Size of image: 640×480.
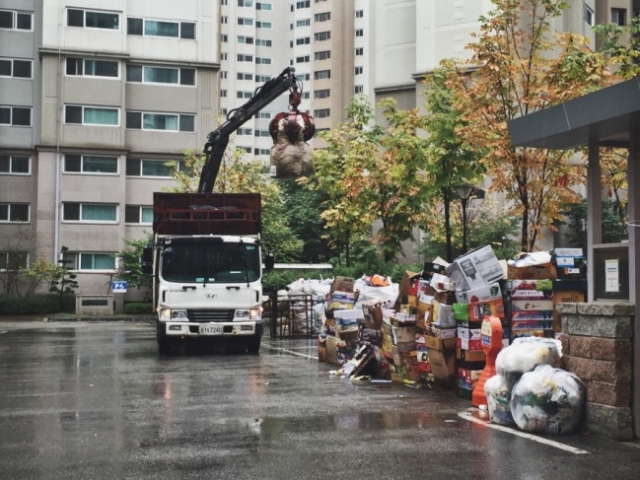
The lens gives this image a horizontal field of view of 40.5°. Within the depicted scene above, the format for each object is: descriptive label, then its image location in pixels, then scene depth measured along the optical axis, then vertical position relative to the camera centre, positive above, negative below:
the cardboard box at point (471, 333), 11.12 -0.58
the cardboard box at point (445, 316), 11.66 -0.38
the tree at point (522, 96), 18.31 +4.17
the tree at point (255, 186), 43.38 +5.24
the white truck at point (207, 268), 18.36 +0.42
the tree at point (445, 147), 22.12 +3.63
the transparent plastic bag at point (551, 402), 8.46 -1.11
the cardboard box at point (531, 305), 11.03 -0.21
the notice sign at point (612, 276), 8.68 +0.13
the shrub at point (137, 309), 45.31 -1.15
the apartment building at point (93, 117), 47.47 +9.50
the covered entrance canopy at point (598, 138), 7.95 +1.56
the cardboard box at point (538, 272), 11.16 +0.21
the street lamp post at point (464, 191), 21.34 +2.39
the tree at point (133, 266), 45.72 +1.10
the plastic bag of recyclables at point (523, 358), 8.94 -0.72
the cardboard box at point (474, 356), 11.09 -0.87
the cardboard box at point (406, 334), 12.56 -0.67
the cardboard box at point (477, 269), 11.21 +0.25
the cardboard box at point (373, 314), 13.61 -0.42
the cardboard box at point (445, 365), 11.76 -1.05
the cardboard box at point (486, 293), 11.13 -0.06
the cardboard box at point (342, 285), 16.86 +0.05
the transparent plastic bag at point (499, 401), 9.02 -1.19
